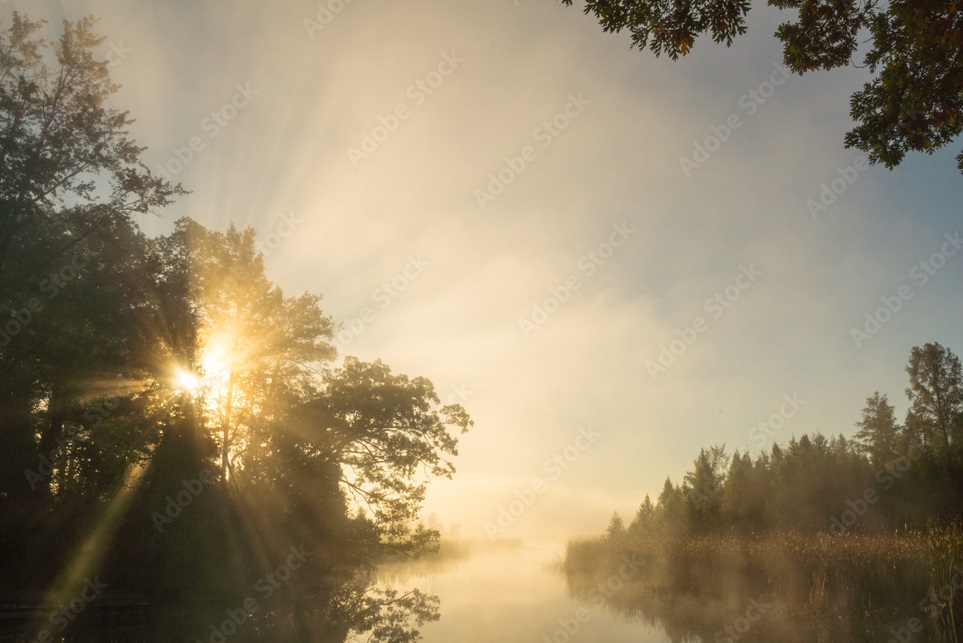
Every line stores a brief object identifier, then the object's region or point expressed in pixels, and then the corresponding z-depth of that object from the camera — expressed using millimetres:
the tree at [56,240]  18203
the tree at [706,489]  37094
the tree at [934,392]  47500
